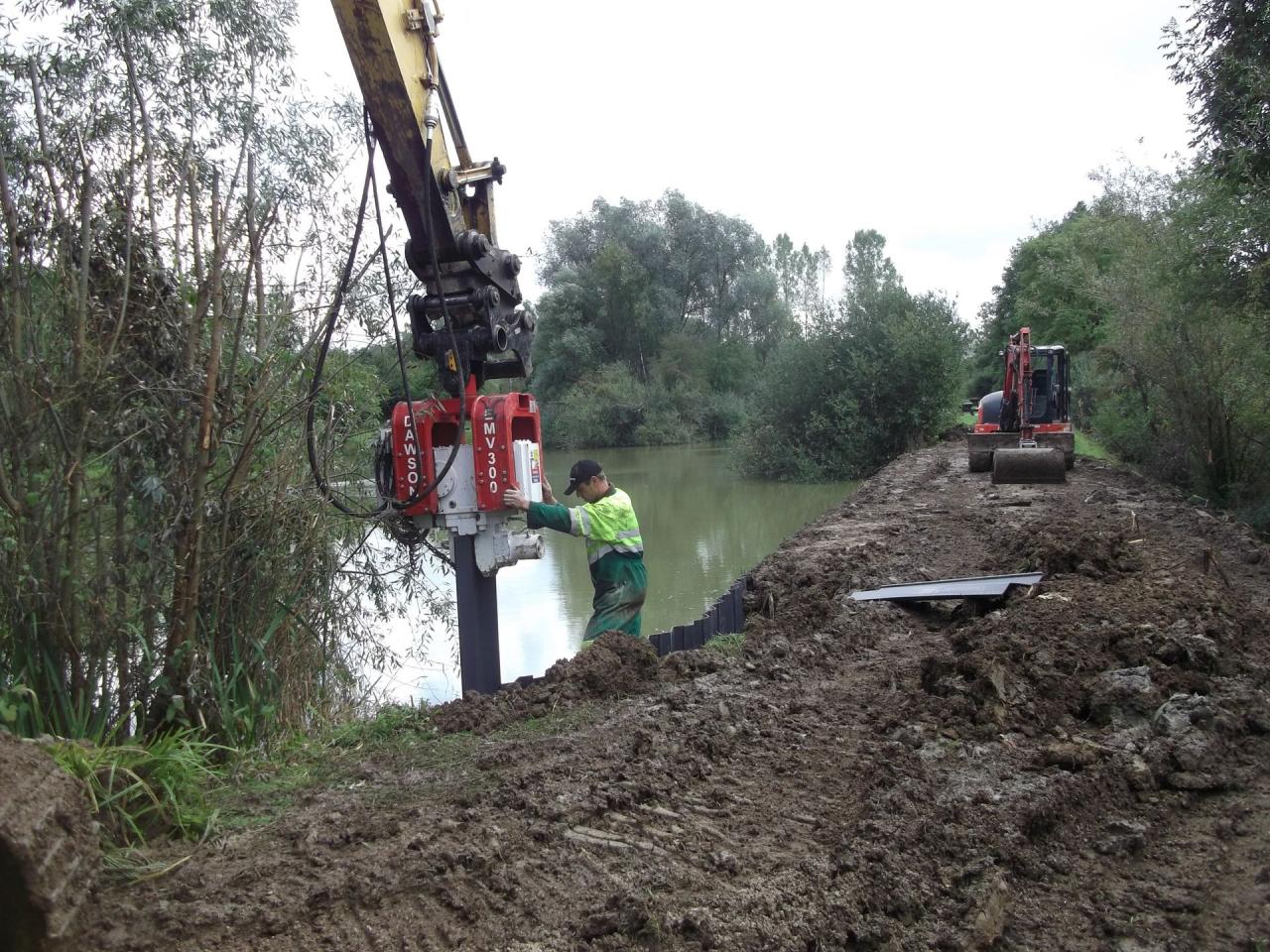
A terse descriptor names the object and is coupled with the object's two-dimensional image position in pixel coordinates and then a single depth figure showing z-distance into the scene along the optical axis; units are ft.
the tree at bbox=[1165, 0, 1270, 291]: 32.07
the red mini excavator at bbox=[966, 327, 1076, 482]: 52.75
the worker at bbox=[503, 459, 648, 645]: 19.49
